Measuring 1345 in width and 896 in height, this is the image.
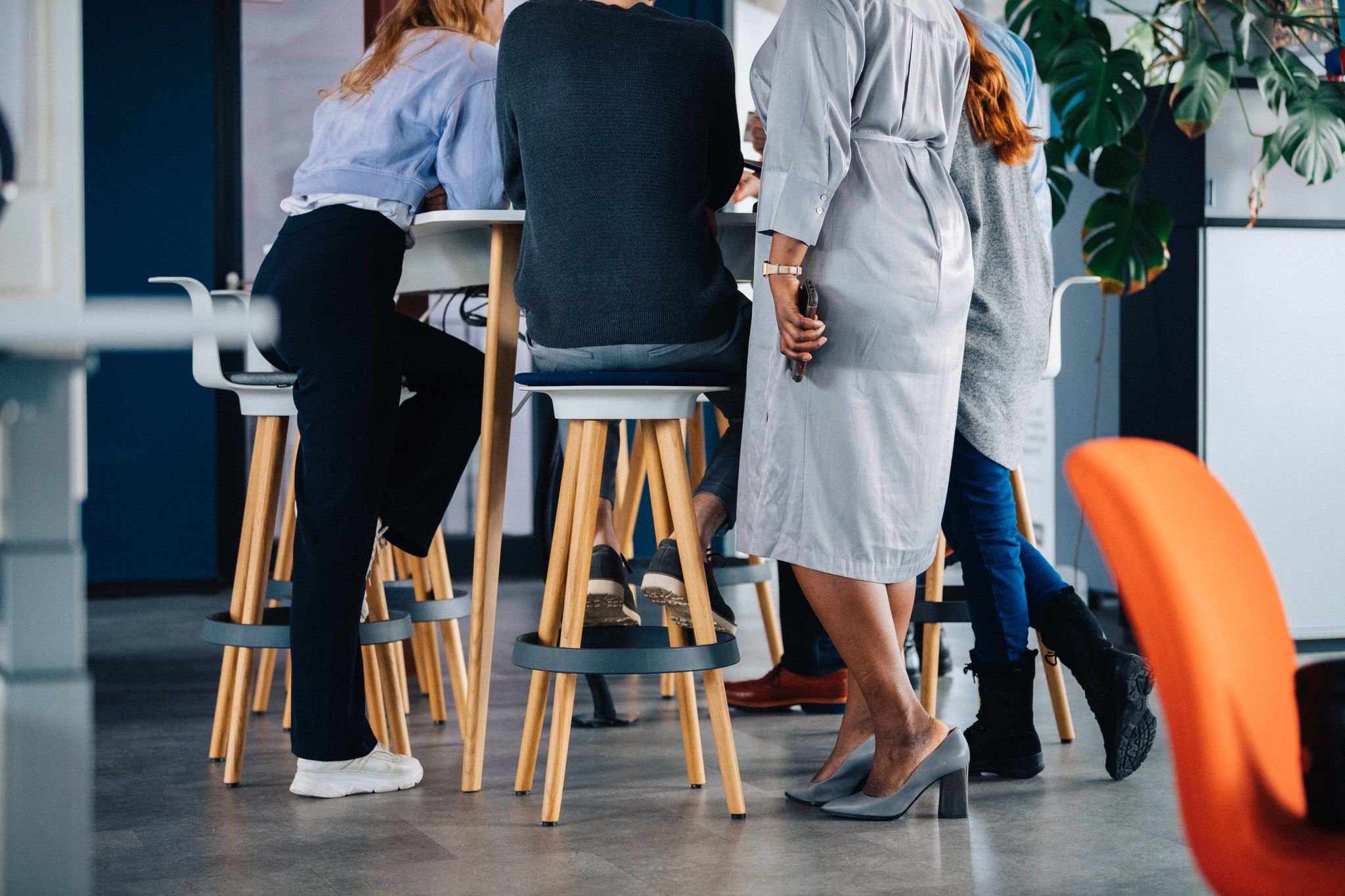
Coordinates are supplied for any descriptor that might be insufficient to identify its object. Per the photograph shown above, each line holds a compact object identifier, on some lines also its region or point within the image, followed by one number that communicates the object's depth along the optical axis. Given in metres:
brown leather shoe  5.95
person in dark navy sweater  4.14
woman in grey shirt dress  3.90
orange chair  2.03
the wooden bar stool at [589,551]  4.08
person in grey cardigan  4.55
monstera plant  7.09
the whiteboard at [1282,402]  7.35
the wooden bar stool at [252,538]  4.62
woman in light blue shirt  4.36
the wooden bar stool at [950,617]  5.00
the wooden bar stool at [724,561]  5.72
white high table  4.55
